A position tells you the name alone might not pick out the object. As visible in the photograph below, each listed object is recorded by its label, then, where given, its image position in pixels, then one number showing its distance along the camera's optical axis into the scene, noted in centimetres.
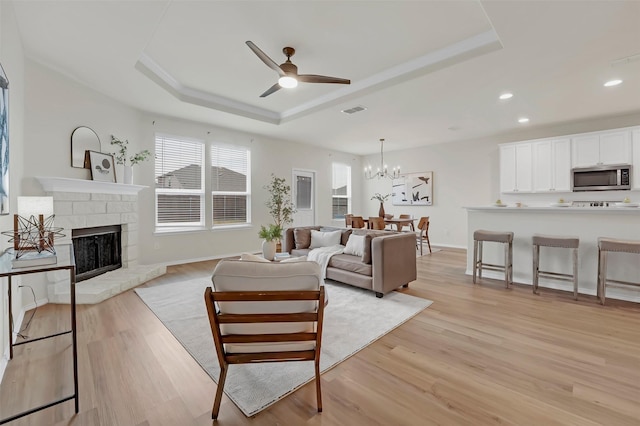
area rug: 179
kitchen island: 334
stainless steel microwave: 484
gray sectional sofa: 337
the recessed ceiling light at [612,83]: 367
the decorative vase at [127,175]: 431
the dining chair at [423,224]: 633
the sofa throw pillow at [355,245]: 383
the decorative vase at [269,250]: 371
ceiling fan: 287
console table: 144
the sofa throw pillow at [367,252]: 357
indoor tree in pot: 671
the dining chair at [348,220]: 688
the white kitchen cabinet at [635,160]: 476
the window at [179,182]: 515
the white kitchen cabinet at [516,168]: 585
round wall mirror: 371
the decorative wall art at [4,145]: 187
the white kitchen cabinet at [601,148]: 486
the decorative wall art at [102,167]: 392
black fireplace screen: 377
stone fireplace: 330
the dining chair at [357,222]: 658
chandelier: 792
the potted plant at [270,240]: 372
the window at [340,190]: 853
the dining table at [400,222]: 615
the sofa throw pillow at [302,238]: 475
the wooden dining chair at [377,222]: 586
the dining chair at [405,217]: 684
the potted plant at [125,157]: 431
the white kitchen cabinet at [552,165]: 540
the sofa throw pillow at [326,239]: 454
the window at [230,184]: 584
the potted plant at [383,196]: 837
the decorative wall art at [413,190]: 762
